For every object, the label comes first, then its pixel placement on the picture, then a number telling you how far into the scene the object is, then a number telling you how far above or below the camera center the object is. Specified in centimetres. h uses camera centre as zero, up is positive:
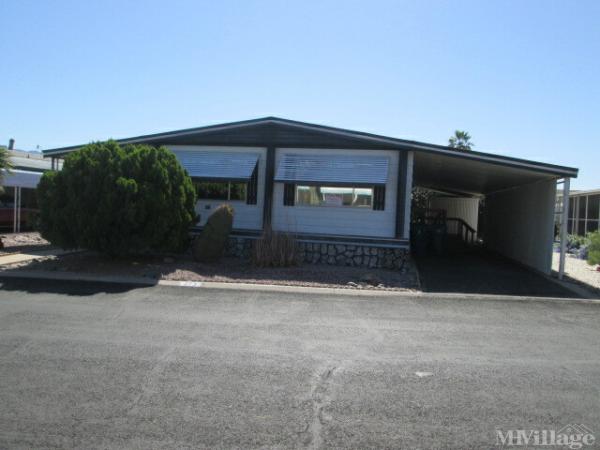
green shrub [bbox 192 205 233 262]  1162 -51
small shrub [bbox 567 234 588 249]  2067 -42
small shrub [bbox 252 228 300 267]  1160 -79
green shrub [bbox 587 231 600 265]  1052 -37
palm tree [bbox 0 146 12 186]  1296 +113
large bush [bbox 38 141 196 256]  1021 +15
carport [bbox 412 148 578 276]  1184 +124
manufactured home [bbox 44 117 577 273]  1260 +102
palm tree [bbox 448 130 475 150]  3600 +632
